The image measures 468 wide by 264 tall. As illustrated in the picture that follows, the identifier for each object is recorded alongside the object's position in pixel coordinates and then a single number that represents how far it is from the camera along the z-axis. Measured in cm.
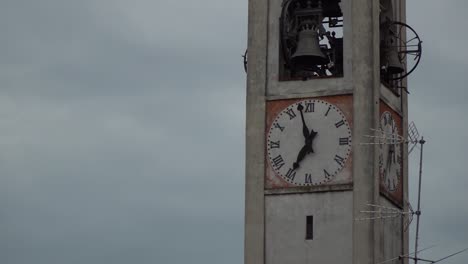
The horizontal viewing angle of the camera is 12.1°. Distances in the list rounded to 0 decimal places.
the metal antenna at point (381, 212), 5816
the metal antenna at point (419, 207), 5591
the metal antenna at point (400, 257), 5759
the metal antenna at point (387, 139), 5878
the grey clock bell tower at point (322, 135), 5869
